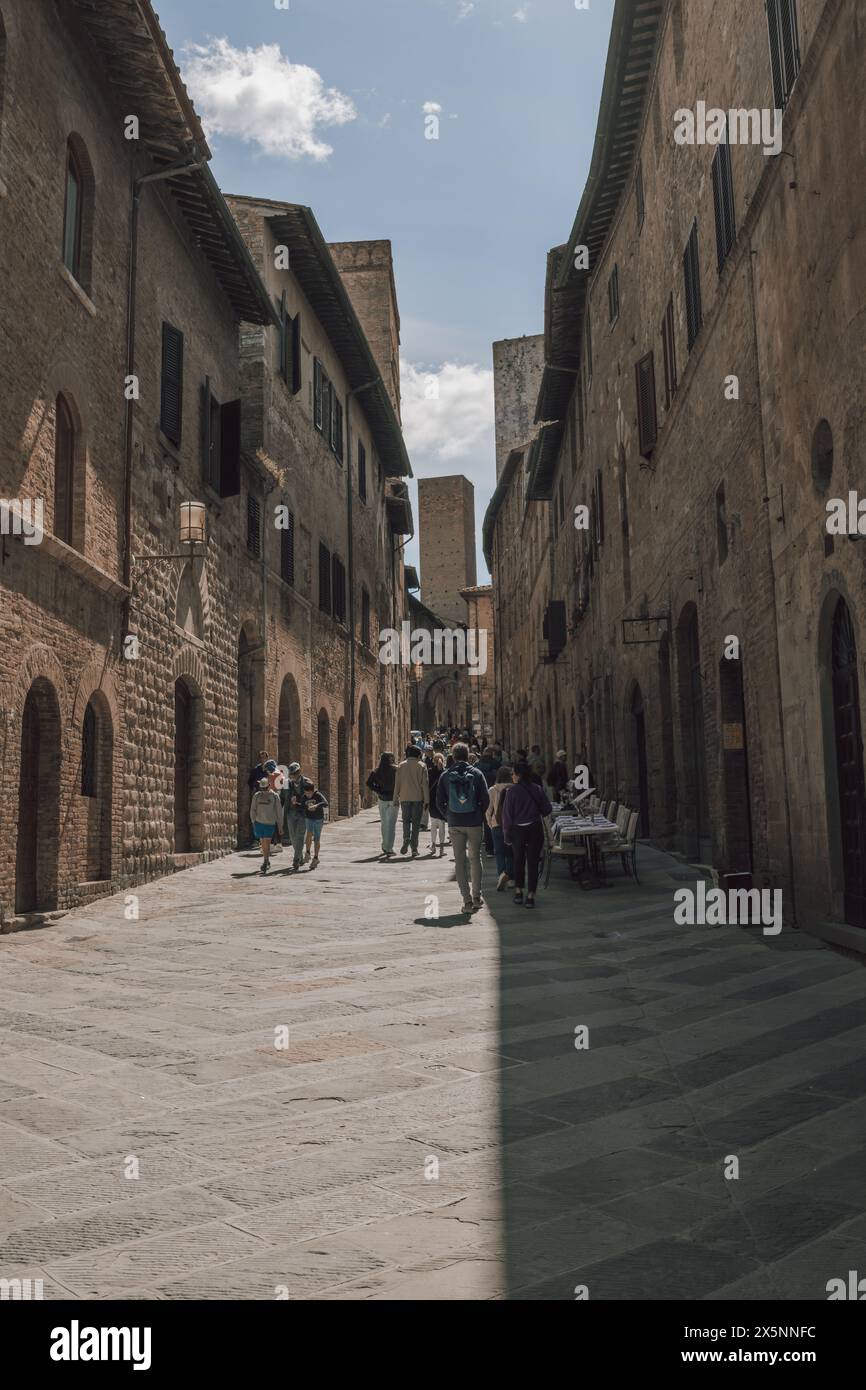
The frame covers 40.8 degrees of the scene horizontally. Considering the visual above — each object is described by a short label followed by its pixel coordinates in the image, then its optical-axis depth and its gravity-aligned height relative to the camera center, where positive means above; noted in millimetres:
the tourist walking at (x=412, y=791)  15594 +217
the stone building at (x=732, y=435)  7715 +3381
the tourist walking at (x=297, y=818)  14086 -99
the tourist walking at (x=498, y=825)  12063 -206
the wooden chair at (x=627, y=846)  12281 -465
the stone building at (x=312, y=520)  18172 +5586
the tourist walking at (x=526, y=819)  10781 -134
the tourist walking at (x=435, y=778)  16422 +427
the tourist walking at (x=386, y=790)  16281 +255
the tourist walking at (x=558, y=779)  19406 +416
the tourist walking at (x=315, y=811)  14094 -22
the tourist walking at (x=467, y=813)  10461 -65
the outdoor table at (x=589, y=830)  12023 -274
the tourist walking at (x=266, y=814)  14062 -43
